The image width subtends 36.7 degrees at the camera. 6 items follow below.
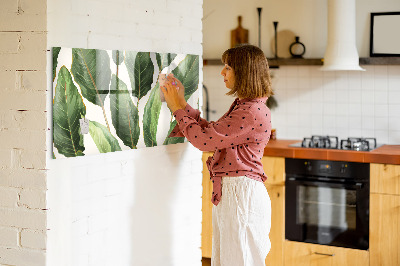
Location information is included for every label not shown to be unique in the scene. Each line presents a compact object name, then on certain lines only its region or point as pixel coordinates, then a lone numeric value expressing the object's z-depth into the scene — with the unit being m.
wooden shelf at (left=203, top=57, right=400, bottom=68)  4.54
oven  4.14
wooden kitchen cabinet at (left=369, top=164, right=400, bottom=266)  4.00
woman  2.74
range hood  4.48
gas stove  4.31
